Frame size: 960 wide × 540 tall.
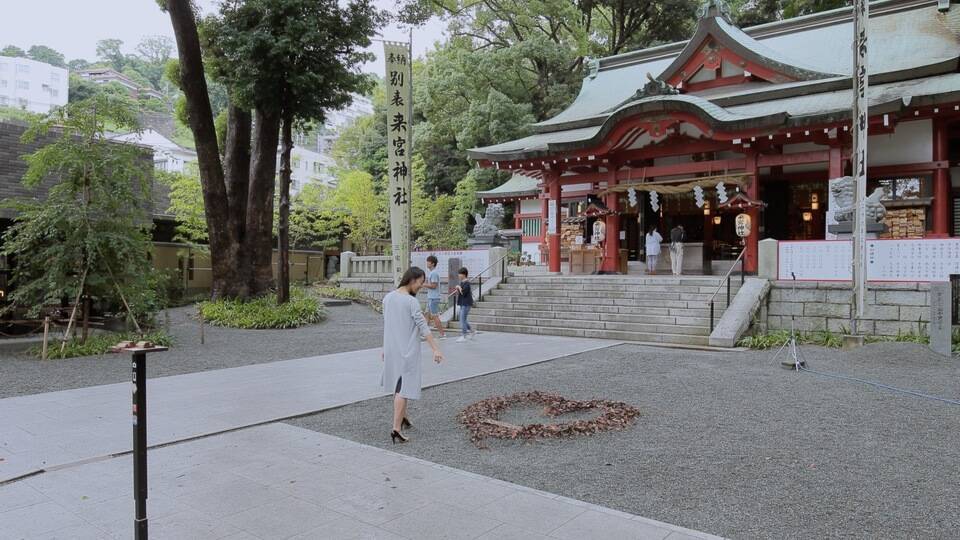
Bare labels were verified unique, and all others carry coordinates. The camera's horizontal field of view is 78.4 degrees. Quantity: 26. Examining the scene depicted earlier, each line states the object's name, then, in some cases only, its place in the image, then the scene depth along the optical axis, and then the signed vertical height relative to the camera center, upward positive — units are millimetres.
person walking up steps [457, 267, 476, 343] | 13058 -909
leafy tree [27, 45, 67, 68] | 109188 +38818
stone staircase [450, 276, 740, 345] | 13352 -1214
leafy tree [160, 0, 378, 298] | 15805 +4891
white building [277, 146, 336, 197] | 66188 +11260
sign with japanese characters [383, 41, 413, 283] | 12406 +2546
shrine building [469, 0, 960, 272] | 14797 +3304
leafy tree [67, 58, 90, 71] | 110275 +37616
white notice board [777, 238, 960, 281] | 11531 -10
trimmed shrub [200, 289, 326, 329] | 16281 -1466
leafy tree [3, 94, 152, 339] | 11227 +842
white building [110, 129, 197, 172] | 49906 +9848
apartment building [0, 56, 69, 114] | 82250 +25713
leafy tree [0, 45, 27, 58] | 99369 +36596
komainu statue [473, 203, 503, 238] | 20750 +1335
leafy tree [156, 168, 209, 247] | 23125 +2235
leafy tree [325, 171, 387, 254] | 29188 +2817
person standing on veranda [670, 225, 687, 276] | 17516 +320
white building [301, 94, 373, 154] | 96162 +21134
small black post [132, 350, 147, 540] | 3174 -989
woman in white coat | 5625 -816
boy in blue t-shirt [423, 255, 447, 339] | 13336 -836
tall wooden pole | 10664 +2159
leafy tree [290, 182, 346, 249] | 28919 +2176
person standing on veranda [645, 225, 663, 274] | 18047 +392
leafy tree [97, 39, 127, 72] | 114188 +41033
